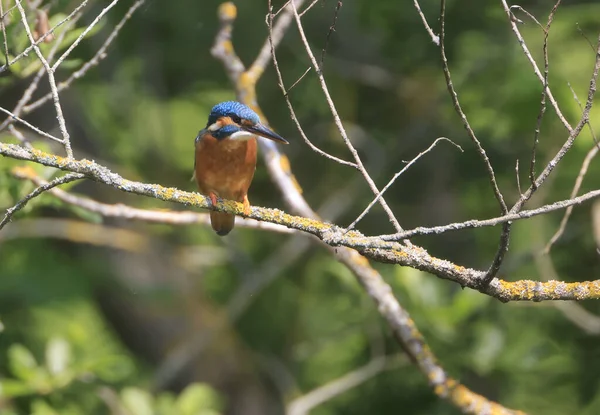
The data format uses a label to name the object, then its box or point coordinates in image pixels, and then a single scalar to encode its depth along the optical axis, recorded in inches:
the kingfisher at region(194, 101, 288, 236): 263.4
